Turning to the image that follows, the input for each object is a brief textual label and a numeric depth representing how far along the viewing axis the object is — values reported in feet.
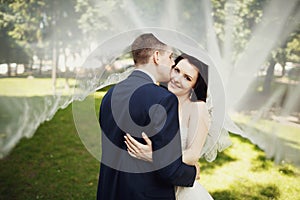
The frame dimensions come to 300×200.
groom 4.33
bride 5.32
